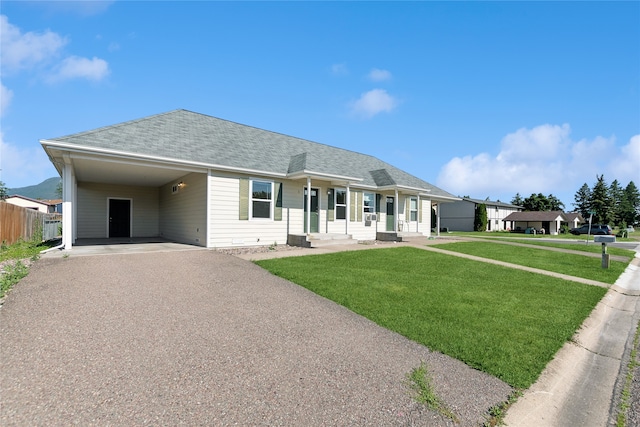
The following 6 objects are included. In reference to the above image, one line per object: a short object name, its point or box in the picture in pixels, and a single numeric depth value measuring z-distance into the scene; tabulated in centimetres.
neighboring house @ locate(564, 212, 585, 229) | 5718
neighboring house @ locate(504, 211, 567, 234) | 4925
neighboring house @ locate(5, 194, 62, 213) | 4697
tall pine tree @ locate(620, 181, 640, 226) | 8488
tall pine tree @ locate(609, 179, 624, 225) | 6657
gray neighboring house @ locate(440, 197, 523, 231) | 4666
